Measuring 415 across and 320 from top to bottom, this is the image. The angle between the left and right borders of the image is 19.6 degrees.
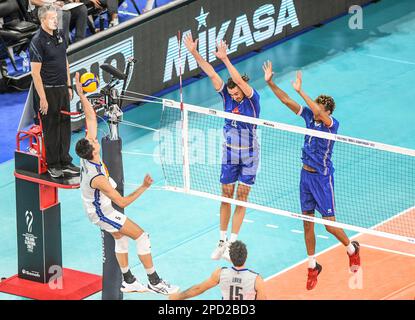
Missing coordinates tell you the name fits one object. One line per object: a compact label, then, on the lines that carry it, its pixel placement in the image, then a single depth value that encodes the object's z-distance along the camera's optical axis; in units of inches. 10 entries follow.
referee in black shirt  713.6
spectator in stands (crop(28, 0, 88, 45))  999.0
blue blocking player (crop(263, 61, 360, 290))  686.5
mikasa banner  930.7
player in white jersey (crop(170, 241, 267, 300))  577.6
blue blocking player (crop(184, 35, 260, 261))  715.4
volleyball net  811.4
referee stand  715.4
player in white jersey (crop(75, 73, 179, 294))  654.5
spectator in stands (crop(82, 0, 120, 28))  1051.9
